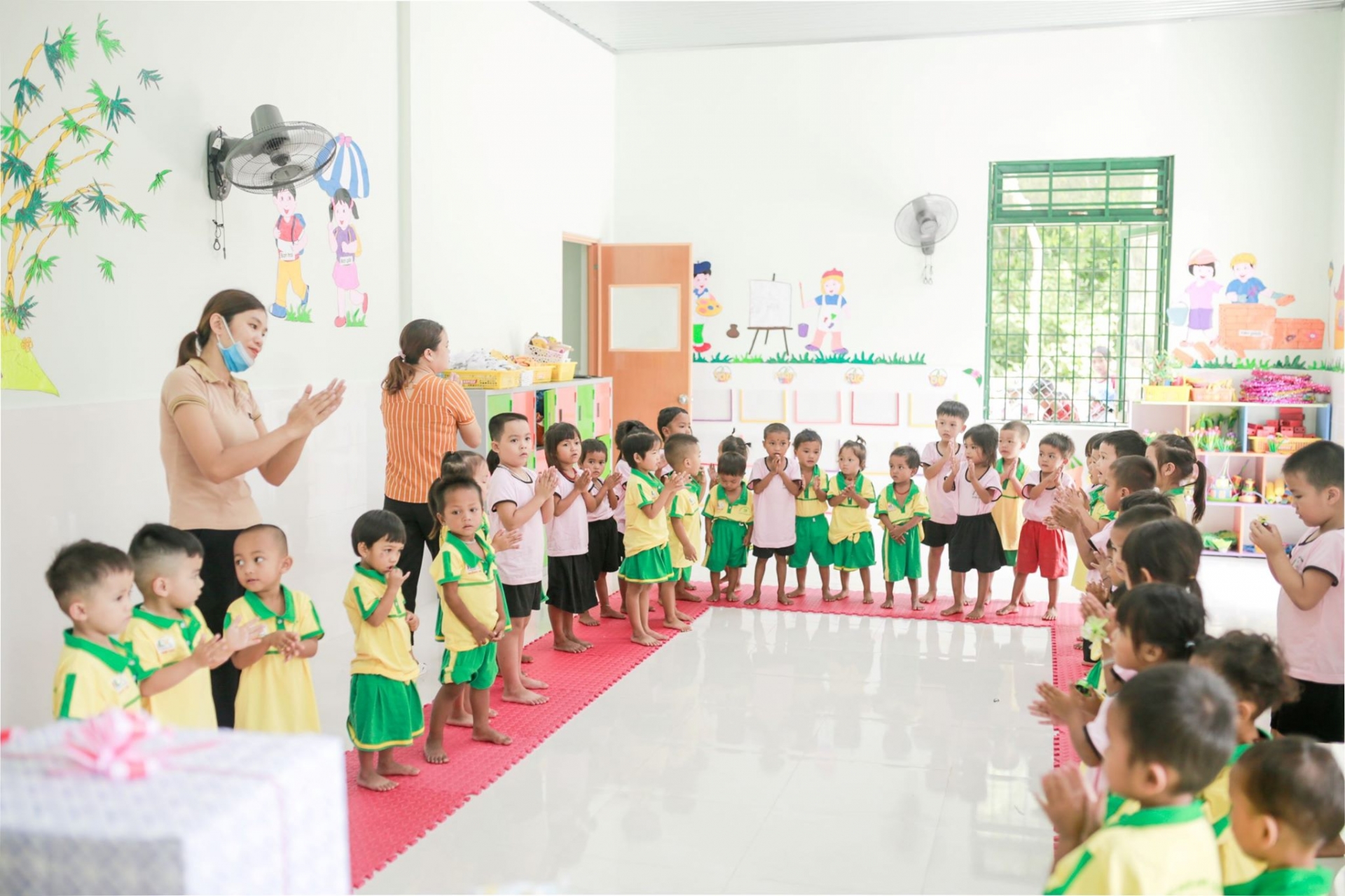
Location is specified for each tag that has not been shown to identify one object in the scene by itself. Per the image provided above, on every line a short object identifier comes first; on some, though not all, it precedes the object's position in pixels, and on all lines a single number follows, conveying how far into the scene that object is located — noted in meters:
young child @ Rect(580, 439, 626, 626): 5.02
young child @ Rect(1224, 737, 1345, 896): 1.75
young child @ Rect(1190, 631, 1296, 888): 2.15
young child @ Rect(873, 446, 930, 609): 5.75
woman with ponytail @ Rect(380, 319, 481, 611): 4.55
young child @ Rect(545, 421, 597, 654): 4.72
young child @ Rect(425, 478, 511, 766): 3.57
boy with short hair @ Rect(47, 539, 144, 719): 2.46
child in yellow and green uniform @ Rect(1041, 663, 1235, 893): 1.64
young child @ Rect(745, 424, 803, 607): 5.79
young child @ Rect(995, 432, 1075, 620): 5.46
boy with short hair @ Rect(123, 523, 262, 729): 2.70
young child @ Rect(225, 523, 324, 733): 2.99
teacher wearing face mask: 3.08
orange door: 8.59
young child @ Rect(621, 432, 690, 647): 5.08
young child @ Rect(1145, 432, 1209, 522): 4.35
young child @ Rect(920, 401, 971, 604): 5.76
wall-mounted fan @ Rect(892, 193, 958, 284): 8.27
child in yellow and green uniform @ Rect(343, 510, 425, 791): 3.31
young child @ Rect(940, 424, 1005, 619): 5.61
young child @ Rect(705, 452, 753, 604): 5.84
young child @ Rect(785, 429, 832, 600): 5.88
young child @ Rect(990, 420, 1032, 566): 5.75
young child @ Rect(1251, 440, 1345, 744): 3.00
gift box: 1.02
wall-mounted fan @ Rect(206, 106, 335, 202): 4.46
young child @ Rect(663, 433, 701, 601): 5.20
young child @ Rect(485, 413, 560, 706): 4.23
